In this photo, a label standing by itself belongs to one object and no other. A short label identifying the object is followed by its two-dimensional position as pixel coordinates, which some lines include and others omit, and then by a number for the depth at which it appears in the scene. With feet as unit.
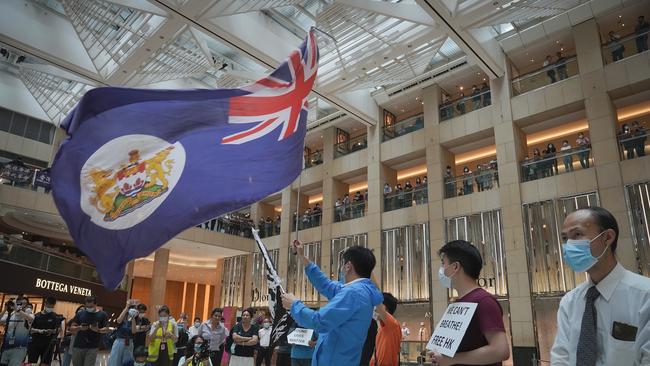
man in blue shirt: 9.59
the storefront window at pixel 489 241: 49.49
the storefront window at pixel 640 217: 40.29
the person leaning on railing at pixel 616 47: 46.24
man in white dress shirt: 6.41
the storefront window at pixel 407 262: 56.29
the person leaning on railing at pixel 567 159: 47.09
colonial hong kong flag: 12.01
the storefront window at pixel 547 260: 44.93
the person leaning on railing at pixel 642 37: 44.52
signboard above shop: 49.01
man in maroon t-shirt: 7.18
